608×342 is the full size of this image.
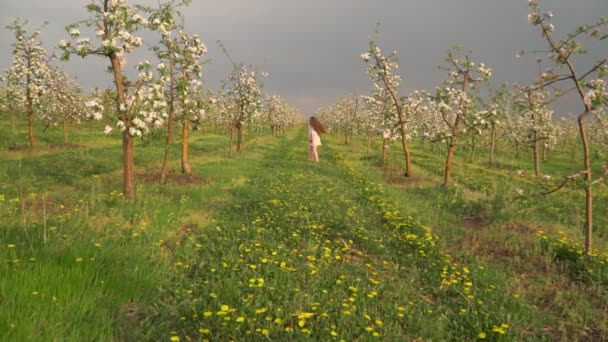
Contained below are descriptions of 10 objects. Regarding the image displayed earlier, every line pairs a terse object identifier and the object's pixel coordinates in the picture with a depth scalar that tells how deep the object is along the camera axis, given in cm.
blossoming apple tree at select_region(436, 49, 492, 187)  1875
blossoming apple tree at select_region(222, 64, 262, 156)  2916
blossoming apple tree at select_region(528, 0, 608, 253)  802
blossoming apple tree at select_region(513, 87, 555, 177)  2922
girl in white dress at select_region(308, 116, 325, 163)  2836
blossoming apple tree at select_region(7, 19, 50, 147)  2355
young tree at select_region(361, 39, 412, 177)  2166
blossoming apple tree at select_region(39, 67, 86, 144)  3247
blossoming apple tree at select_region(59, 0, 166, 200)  1097
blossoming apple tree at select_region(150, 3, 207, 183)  1653
